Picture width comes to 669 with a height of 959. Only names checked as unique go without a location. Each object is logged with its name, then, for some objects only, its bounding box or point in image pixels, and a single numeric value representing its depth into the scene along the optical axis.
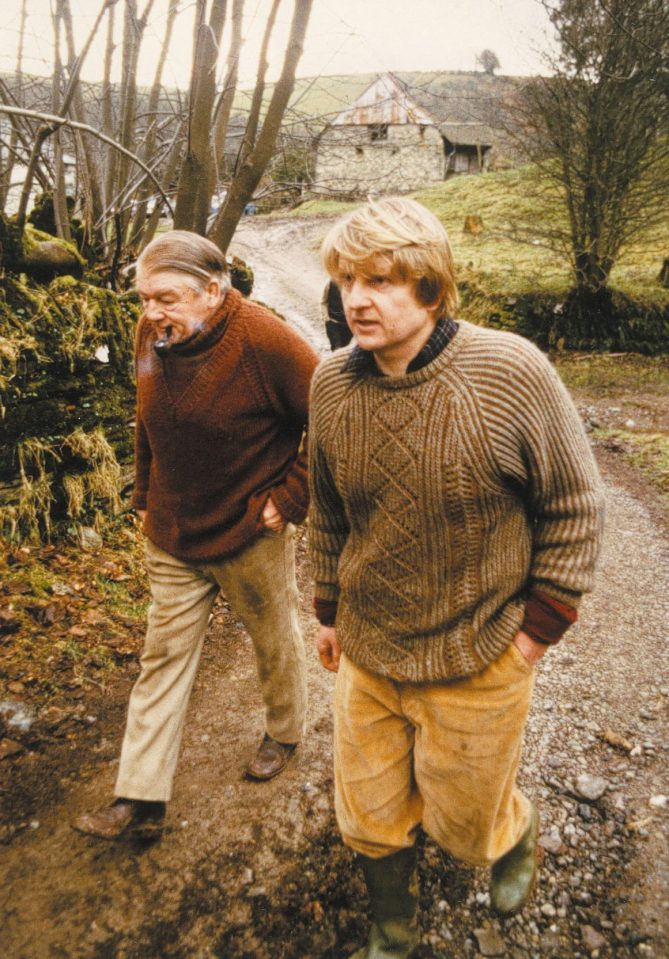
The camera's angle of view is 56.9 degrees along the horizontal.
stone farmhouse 33.44
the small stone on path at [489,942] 2.06
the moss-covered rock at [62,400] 3.76
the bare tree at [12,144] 5.03
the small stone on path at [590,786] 2.65
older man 2.24
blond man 1.50
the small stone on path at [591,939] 2.07
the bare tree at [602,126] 9.47
